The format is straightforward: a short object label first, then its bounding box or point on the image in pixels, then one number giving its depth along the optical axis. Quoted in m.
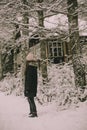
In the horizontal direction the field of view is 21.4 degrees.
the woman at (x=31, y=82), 7.52
